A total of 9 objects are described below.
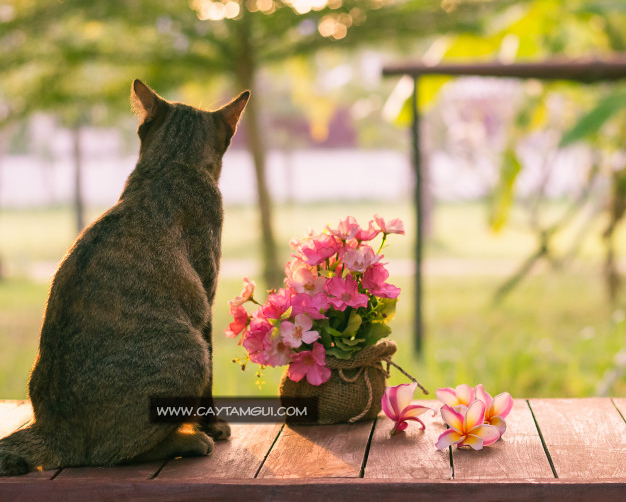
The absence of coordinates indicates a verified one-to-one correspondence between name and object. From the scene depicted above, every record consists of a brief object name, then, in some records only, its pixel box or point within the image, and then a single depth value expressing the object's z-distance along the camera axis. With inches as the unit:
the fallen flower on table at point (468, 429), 87.6
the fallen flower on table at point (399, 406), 95.1
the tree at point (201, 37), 231.0
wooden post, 187.5
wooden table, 77.7
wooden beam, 165.2
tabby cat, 82.4
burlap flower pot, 95.3
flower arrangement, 92.6
